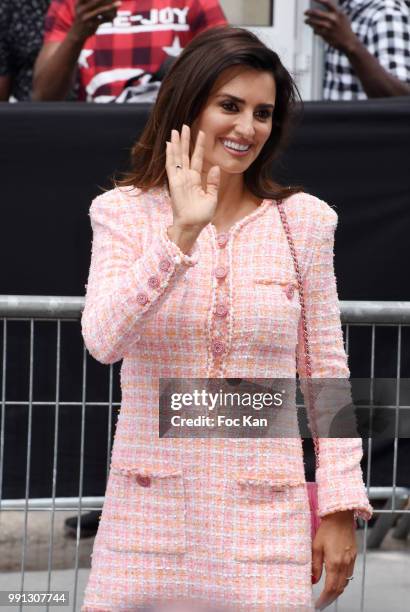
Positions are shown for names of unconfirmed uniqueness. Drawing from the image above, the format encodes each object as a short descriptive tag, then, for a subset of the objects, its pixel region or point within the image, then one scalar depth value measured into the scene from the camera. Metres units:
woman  5.70
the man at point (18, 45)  12.83
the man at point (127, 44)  11.54
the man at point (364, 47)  11.75
